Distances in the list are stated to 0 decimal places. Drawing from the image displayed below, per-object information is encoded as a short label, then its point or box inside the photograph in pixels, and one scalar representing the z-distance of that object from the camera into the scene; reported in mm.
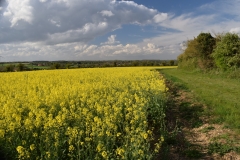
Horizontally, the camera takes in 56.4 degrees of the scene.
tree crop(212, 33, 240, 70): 19797
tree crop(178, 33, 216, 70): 27662
